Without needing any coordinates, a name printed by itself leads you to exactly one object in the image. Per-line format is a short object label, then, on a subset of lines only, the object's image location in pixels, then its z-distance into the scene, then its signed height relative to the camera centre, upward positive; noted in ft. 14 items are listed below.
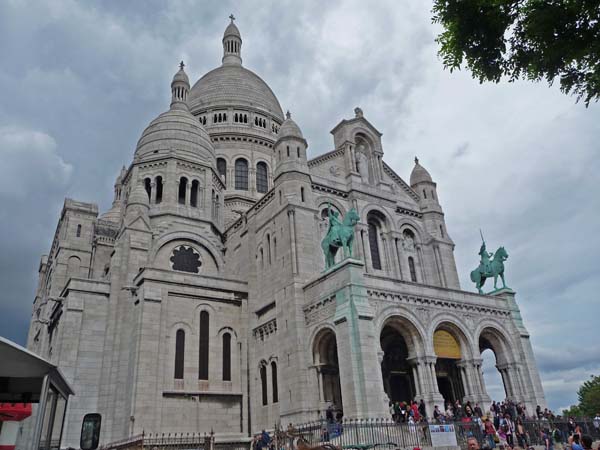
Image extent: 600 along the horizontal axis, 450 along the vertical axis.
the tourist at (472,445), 23.36 +0.08
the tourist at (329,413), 75.52 +6.15
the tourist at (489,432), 61.93 +1.64
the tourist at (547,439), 62.93 +0.27
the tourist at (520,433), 65.87 +1.25
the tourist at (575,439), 42.52 +0.04
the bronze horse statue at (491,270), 97.30 +32.19
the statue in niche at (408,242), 111.14 +43.56
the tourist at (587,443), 29.86 -0.24
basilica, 79.77 +26.42
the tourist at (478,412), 74.17 +4.84
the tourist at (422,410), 72.84 +5.46
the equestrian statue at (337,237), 81.20 +33.48
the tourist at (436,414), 67.21 +4.64
